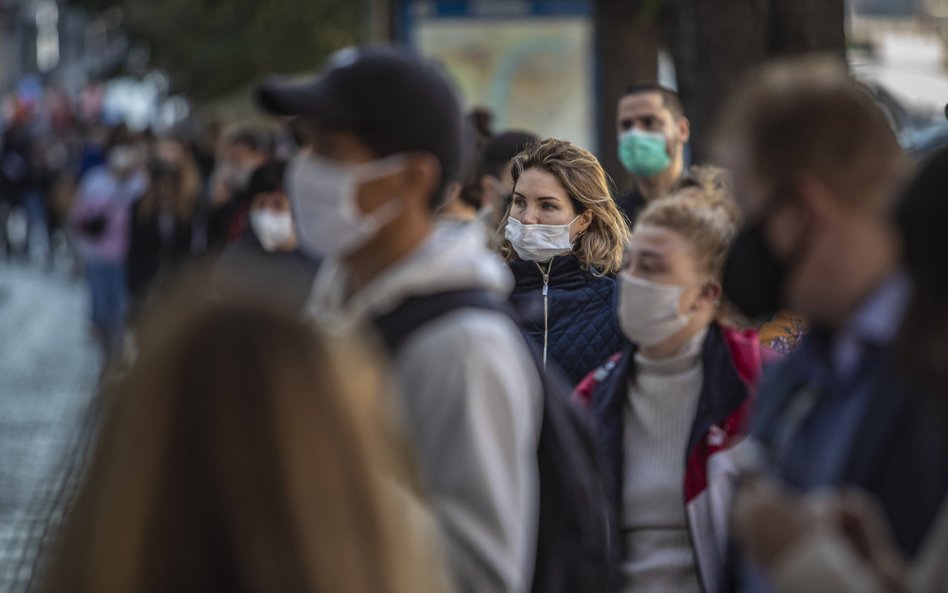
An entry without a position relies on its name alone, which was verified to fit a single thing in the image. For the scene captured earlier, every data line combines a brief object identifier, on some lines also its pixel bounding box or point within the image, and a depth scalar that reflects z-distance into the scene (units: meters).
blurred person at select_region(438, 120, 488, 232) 11.88
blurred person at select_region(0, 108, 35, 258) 55.52
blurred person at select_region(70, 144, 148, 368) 31.21
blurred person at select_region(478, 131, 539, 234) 14.01
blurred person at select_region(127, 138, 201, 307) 29.99
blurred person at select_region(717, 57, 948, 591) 5.08
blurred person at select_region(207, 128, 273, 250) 21.24
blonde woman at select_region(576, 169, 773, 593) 8.64
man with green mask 14.98
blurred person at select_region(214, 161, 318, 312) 14.73
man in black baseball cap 5.85
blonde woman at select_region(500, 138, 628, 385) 10.87
